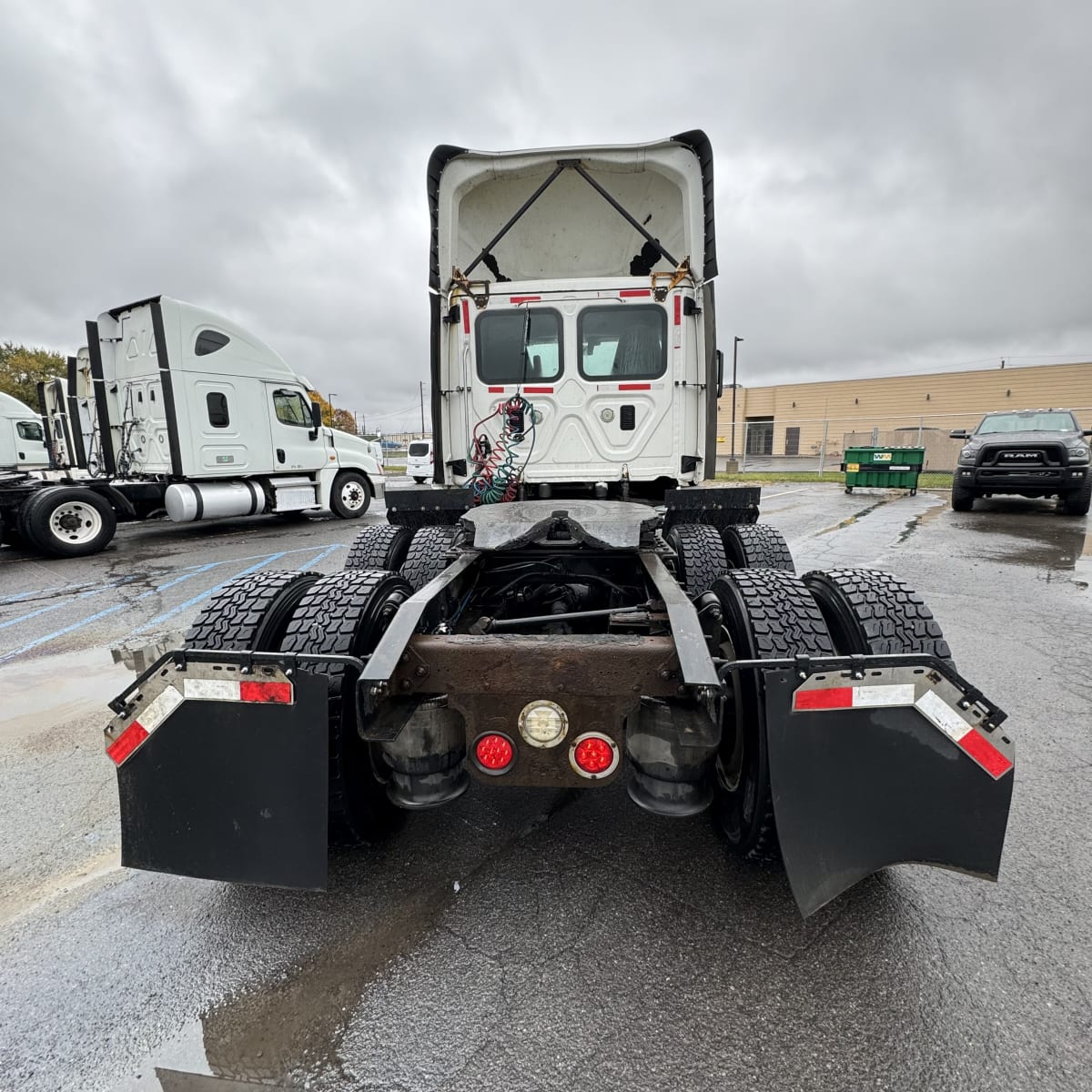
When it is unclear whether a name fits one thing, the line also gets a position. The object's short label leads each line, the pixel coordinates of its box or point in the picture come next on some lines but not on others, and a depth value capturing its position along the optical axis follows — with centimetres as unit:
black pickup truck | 1077
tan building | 3491
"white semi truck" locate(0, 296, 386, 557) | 925
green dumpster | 1625
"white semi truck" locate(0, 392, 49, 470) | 1814
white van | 1914
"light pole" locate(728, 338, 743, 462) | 3825
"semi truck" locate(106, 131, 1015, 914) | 164
